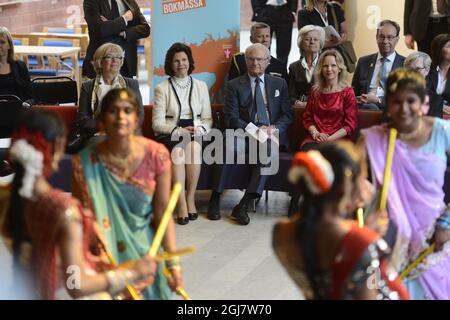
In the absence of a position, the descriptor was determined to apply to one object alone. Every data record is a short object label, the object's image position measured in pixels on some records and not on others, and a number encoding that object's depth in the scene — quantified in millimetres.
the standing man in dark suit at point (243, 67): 7719
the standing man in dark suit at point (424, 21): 8250
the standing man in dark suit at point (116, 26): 8094
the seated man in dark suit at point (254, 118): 6836
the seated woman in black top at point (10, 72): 7707
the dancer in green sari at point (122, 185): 3838
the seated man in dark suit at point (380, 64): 7430
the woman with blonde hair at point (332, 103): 6766
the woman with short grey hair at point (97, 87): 6871
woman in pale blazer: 6812
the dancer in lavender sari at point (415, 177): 4012
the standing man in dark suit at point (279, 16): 9453
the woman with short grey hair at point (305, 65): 7562
